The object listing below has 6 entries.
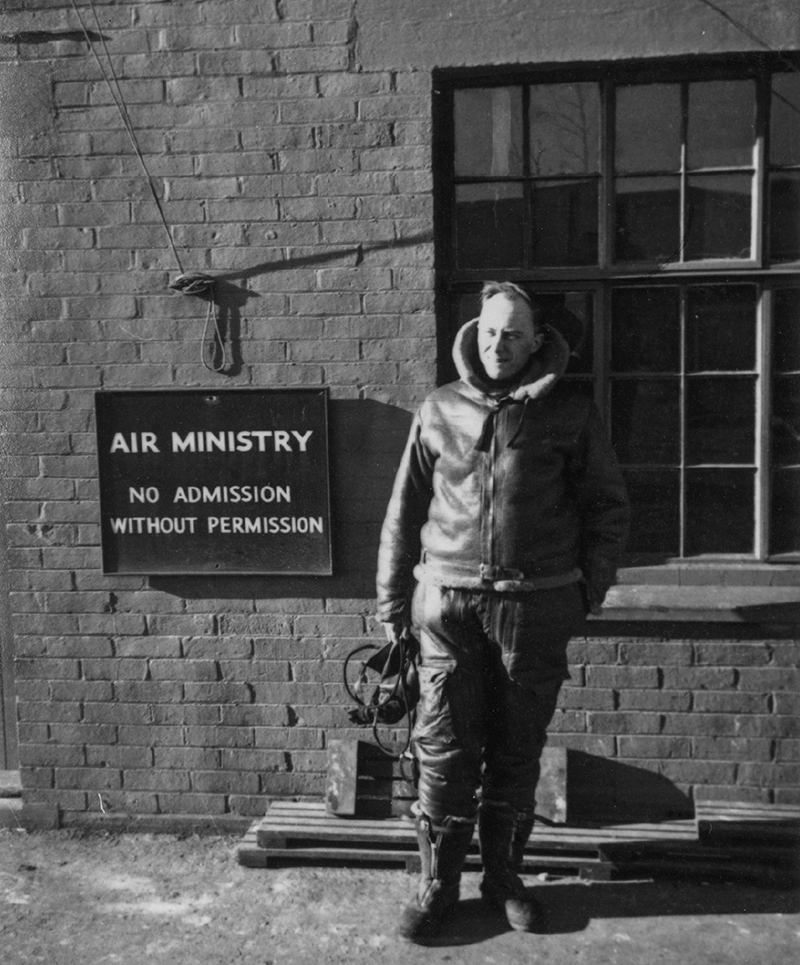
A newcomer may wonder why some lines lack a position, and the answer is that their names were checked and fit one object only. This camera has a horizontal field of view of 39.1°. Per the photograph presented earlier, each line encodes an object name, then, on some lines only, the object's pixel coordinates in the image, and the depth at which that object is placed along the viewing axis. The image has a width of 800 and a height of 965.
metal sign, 4.71
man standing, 3.96
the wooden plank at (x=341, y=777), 4.67
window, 4.63
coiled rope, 4.61
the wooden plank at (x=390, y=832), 4.51
